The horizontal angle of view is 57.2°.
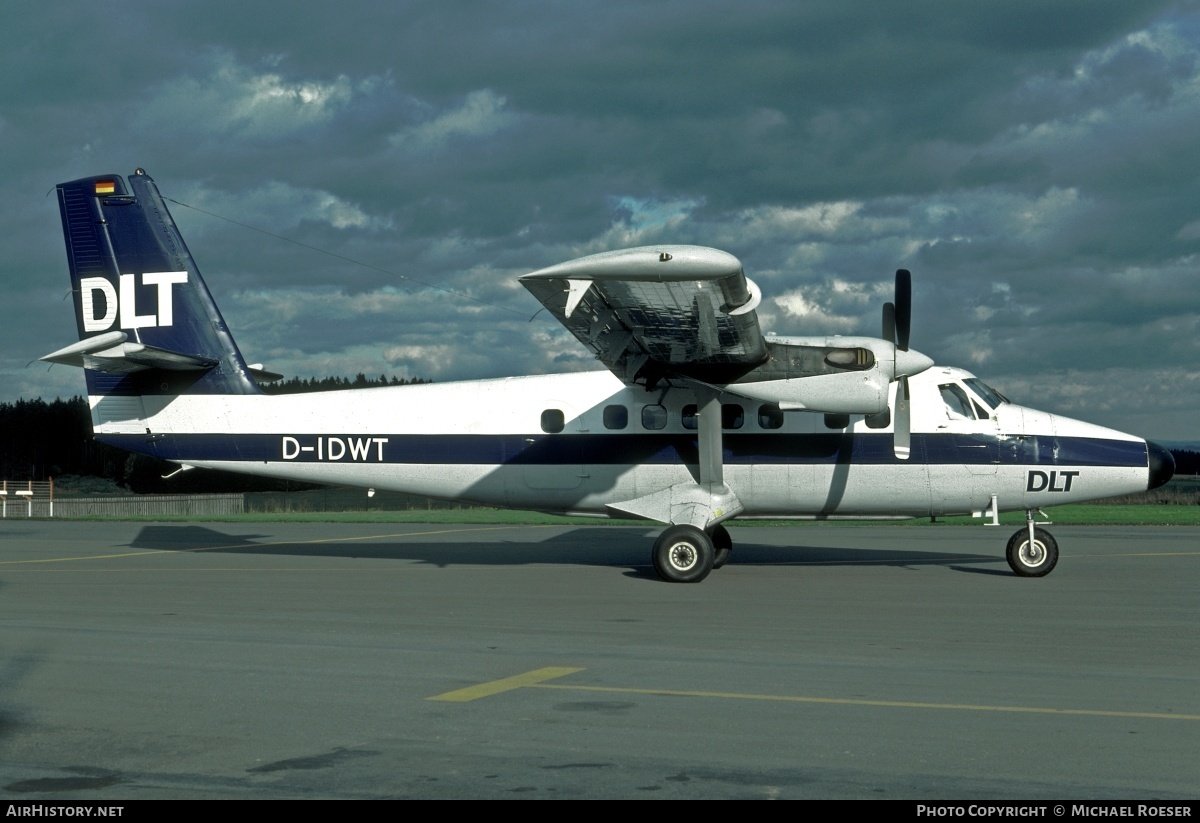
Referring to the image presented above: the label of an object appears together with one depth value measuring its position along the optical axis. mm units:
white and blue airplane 16172
